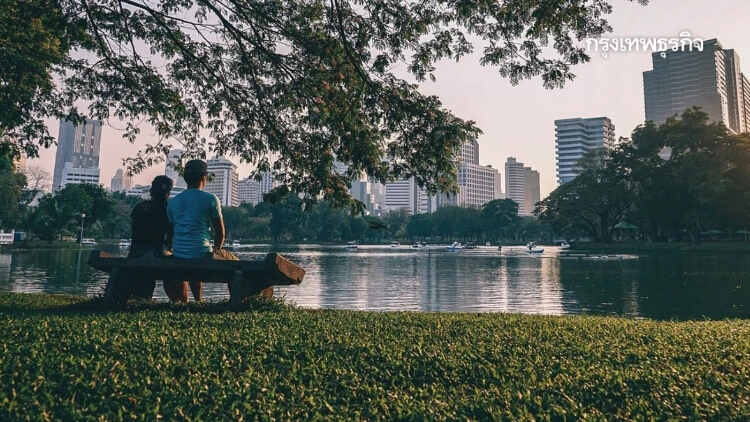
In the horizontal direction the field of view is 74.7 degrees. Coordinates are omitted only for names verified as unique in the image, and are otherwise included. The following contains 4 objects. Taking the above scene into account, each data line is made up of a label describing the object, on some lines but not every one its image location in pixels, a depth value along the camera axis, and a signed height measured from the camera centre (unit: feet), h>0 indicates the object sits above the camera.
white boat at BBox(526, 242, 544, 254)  187.21 +0.11
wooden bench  17.66 -0.94
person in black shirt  20.62 +0.75
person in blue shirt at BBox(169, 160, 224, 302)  18.31 +0.94
